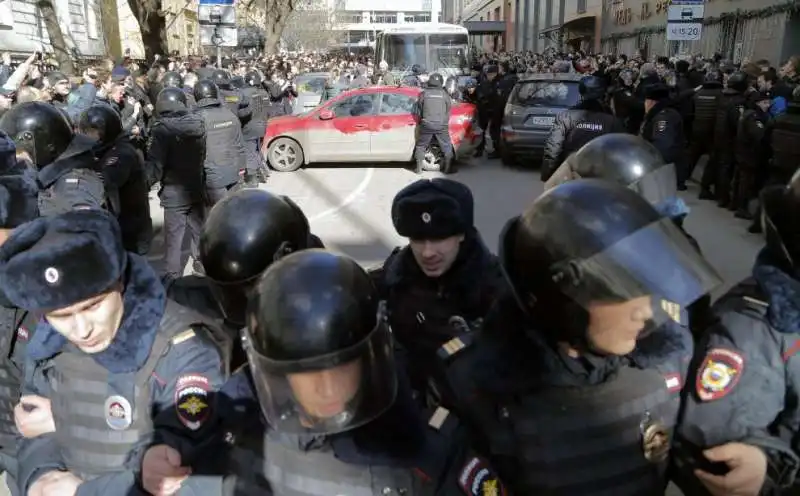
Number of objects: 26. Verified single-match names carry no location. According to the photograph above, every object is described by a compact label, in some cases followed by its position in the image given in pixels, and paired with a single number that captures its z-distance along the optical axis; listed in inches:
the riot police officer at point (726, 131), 341.4
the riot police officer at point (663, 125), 284.8
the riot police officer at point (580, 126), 249.3
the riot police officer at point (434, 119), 432.5
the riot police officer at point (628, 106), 453.1
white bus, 716.0
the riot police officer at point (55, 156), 165.3
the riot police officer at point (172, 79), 409.4
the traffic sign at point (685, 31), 449.1
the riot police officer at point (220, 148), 268.4
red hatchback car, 468.1
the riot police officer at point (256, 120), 422.0
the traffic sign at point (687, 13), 449.1
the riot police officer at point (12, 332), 103.7
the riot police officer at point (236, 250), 100.4
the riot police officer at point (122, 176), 183.9
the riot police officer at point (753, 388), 68.1
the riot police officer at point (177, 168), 235.9
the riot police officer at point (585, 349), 65.1
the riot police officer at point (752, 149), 308.0
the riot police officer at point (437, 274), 106.3
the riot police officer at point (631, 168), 110.5
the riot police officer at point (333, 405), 63.7
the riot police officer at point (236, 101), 391.2
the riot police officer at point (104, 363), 73.3
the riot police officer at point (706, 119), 363.3
